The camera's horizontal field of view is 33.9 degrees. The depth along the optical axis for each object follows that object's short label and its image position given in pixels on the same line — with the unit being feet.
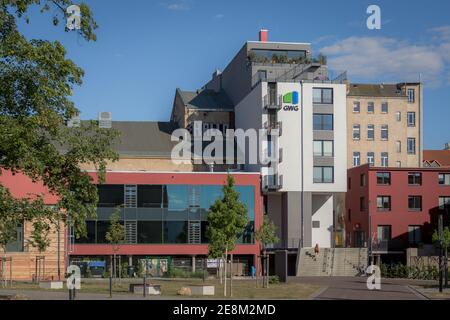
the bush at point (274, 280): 178.09
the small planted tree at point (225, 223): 140.46
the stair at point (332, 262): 236.12
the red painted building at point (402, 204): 252.62
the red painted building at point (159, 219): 229.66
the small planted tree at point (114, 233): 169.07
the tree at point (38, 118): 71.41
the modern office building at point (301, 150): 254.27
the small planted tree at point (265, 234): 193.67
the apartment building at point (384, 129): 325.01
